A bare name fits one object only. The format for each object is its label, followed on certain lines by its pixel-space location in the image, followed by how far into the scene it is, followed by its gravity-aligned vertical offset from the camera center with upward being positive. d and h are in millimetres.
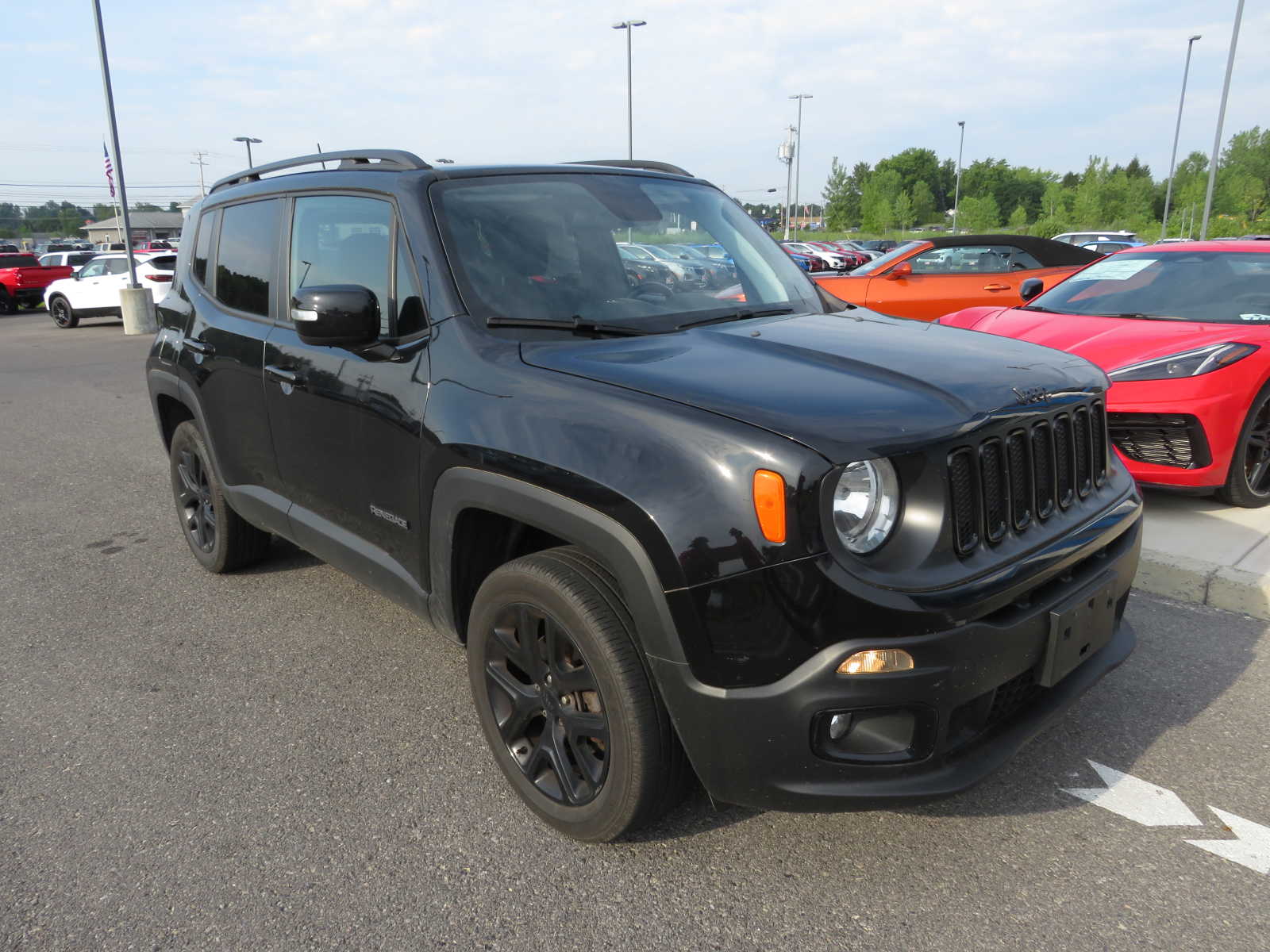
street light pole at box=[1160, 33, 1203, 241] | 48938 +1680
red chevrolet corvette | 4762 -715
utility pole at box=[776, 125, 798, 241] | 33853 +2299
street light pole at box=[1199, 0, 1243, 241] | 28453 +3271
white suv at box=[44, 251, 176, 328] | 20500 -1556
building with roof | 97562 -1598
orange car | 9898 -557
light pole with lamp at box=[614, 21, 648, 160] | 41562 +4793
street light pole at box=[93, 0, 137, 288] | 18672 +1645
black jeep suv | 2072 -671
